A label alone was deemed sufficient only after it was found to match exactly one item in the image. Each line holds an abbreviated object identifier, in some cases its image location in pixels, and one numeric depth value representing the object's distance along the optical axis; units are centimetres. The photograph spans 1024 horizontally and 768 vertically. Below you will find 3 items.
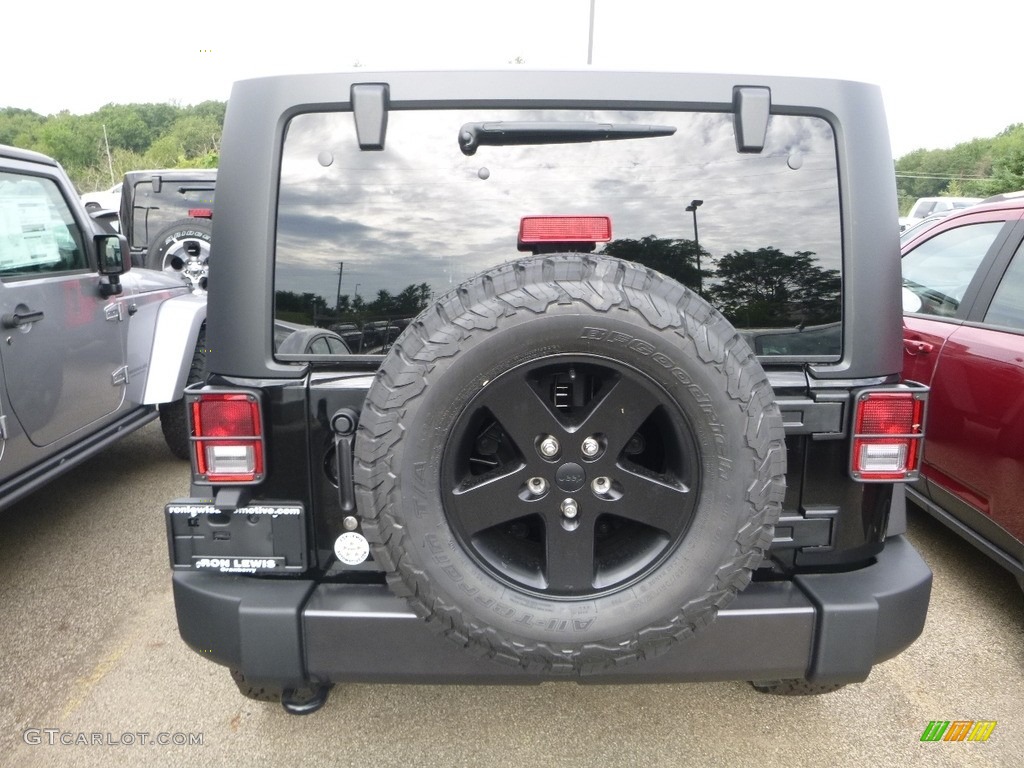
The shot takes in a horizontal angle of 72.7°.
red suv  273
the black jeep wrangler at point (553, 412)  158
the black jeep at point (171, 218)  734
